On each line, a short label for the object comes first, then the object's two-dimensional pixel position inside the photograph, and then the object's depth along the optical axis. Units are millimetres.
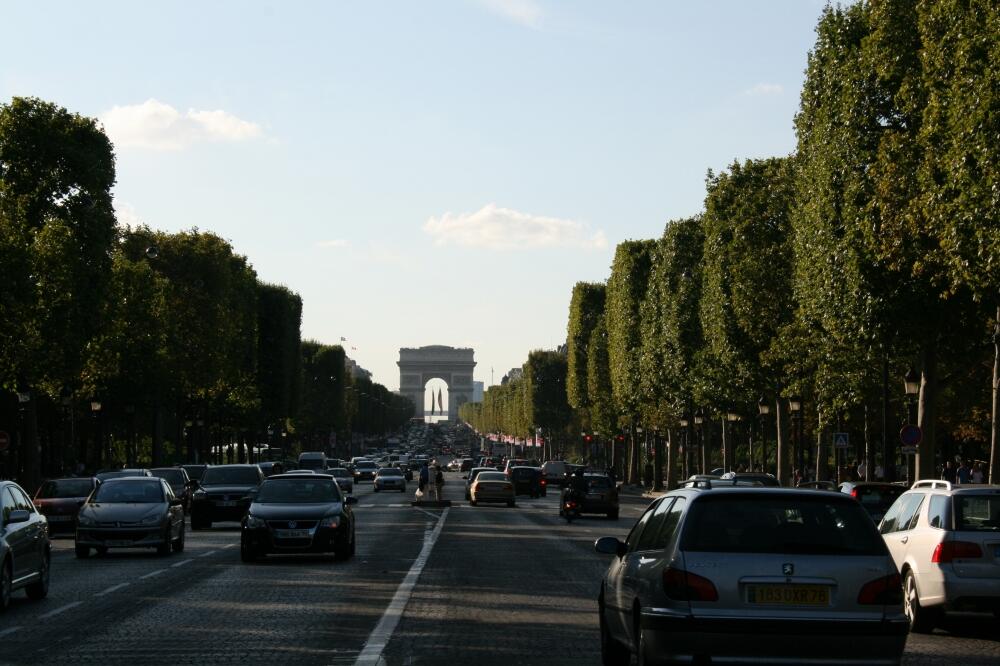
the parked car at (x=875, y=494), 31203
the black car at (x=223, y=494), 43469
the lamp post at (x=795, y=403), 55688
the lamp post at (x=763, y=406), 61625
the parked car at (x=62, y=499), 41688
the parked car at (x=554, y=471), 102375
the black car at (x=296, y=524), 28250
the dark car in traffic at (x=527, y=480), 81062
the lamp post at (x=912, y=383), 43438
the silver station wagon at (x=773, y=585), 11016
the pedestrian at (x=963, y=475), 56534
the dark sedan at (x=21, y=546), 19453
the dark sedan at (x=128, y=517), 30703
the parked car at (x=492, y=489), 65562
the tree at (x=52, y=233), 53375
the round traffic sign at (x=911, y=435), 39969
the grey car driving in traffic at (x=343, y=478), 75562
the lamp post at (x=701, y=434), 74688
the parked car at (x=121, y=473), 43809
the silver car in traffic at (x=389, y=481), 90062
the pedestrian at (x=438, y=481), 63625
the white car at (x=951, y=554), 17156
